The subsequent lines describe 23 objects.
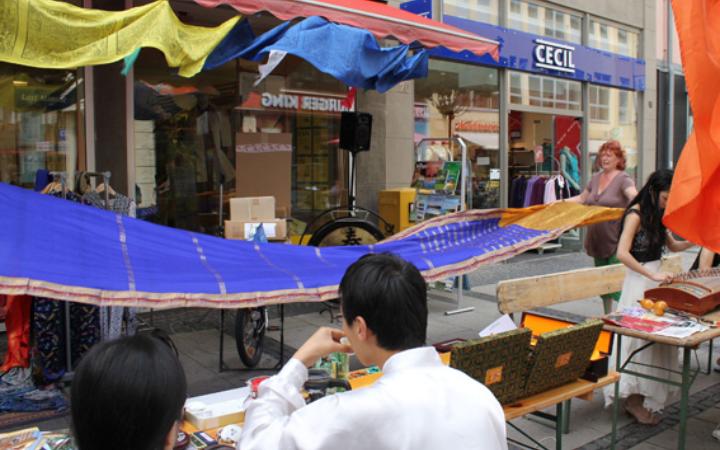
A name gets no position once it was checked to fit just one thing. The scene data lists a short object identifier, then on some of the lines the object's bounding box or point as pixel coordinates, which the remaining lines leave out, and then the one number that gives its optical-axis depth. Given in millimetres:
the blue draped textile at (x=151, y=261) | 3318
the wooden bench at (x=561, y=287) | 4915
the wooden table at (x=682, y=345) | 3760
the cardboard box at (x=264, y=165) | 8953
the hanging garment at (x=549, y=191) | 11992
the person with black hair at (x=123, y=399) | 1298
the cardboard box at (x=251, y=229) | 7000
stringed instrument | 4328
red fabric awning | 6430
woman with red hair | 6336
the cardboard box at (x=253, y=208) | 7508
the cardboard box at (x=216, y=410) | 2668
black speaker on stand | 8852
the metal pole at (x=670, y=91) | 15716
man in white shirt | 1559
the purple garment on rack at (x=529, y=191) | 12078
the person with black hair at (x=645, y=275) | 4742
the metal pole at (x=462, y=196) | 8242
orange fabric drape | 3119
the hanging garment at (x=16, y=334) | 5055
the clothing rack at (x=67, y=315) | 5109
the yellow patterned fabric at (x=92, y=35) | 4457
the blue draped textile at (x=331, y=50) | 6105
